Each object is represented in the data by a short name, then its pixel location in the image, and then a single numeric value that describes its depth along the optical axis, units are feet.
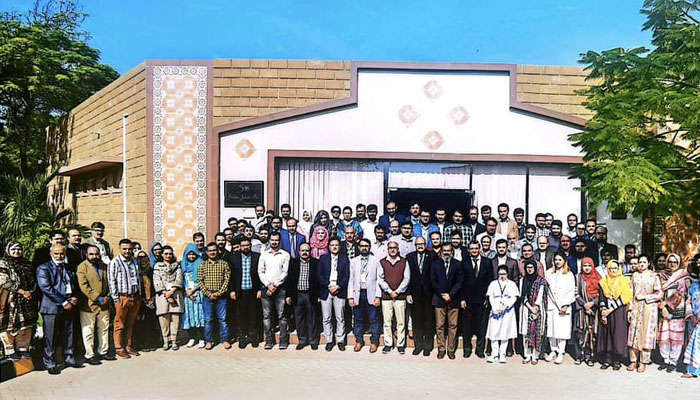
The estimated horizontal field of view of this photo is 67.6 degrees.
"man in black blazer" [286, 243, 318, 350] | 25.40
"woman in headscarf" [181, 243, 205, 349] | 25.39
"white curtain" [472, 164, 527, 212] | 34.14
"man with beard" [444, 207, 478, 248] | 27.78
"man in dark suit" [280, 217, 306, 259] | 27.89
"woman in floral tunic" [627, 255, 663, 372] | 22.67
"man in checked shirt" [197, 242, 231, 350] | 25.03
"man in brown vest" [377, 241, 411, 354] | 24.77
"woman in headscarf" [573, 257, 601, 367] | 23.58
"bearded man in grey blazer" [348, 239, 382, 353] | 25.39
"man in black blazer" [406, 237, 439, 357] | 24.82
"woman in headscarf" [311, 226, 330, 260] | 27.34
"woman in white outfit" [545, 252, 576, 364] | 23.52
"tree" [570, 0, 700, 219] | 23.40
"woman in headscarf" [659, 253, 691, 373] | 22.54
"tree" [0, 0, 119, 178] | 60.75
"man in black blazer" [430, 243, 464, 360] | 24.30
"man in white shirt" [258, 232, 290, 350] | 25.49
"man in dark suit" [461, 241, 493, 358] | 24.53
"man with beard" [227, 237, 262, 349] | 25.72
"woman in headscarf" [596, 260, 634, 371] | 22.90
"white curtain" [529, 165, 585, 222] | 34.17
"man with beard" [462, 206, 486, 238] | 28.35
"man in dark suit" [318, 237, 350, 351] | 25.22
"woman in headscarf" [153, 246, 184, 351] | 24.88
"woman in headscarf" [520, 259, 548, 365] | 23.76
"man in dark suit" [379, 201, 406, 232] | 29.35
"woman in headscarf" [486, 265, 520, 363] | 23.81
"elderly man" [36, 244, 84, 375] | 21.70
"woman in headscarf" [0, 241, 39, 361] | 21.11
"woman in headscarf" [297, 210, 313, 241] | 30.01
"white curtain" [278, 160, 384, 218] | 34.12
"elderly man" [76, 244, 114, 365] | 22.71
